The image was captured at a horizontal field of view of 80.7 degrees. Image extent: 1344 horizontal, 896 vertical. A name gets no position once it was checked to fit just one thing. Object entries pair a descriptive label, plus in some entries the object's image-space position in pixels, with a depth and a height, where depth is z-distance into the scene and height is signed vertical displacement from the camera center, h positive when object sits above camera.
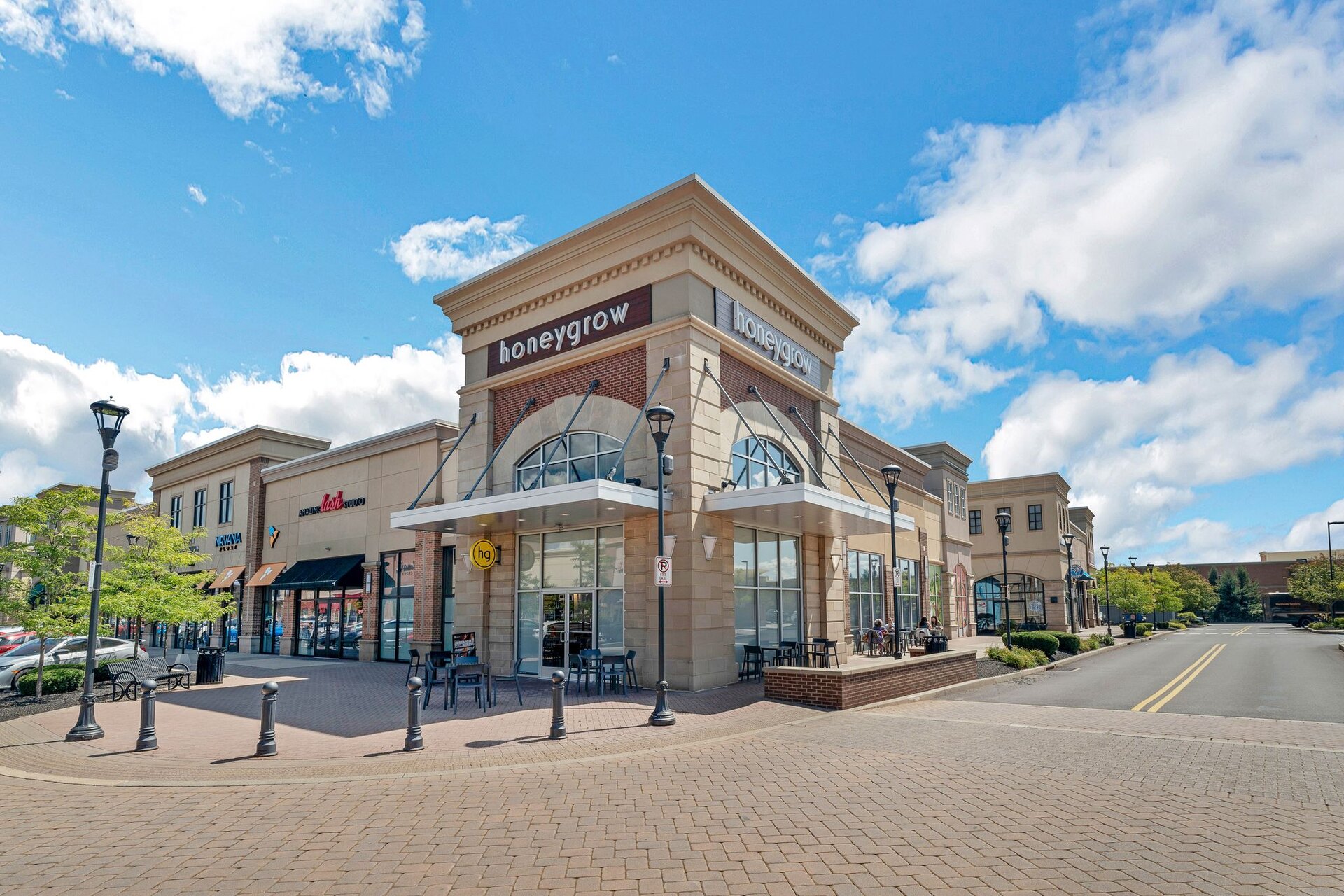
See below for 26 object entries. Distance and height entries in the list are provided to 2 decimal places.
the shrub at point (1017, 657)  22.44 -2.80
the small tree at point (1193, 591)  83.88 -3.48
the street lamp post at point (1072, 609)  52.91 -3.63
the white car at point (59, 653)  20.45 -2.43
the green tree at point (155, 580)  20.16 -0.37
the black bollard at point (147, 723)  11.16 -2.21
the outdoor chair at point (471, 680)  14.52 -2.12
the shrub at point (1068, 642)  29.38 -3.06
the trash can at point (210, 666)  19.94 -2.52
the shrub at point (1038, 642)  26.14 -2.71
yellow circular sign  20.11 +0.25
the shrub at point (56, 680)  17.59 -2.53
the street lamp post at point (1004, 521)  27.20 +1.32
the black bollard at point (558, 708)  11.42 -2.07
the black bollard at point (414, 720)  10.68 -2.10
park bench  17.73 -2.58
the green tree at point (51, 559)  17.89 +0.21
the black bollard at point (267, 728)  10.53 -2.15
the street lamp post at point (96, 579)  12.33 -0.19
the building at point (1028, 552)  56.34 +0.52
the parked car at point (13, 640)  26.58 -2.63
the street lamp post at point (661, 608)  12.55 -0.75
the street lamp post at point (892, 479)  19.03 +2.03
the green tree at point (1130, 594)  53.72 -2.37
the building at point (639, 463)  17.22 +2.53
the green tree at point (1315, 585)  63.62 -2.43
